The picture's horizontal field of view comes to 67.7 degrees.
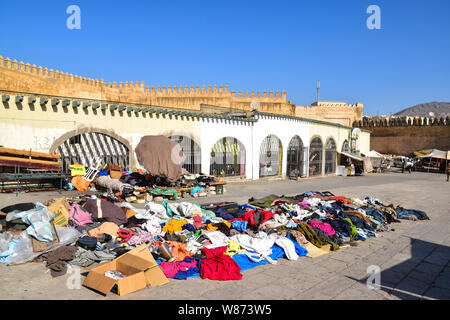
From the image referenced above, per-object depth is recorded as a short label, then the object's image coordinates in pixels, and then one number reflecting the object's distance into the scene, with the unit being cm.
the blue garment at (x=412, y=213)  987
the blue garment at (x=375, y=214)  891
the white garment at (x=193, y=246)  616
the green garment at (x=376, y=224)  839
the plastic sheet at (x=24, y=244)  541
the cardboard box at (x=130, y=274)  441
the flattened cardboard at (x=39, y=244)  555
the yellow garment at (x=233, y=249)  615
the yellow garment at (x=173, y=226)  706
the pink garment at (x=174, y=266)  516
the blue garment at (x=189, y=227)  711
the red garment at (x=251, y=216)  778
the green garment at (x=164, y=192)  1117
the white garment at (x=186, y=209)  835
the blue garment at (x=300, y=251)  637
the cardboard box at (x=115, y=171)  1209
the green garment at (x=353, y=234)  746
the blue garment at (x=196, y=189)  1240
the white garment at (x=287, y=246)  612
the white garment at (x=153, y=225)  699
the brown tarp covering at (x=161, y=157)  1162
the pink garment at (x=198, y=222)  751
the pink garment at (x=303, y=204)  977
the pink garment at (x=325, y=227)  739
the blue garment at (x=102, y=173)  1258
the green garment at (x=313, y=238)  679
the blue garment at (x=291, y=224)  762
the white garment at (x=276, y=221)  772
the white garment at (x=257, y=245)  596
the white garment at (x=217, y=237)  646
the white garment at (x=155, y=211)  805
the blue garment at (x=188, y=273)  505
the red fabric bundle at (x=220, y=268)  511
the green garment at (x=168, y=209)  839
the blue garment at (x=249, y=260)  566
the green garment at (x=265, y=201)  984
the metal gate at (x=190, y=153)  1559
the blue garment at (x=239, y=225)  748
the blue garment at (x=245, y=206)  941
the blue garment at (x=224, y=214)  842
